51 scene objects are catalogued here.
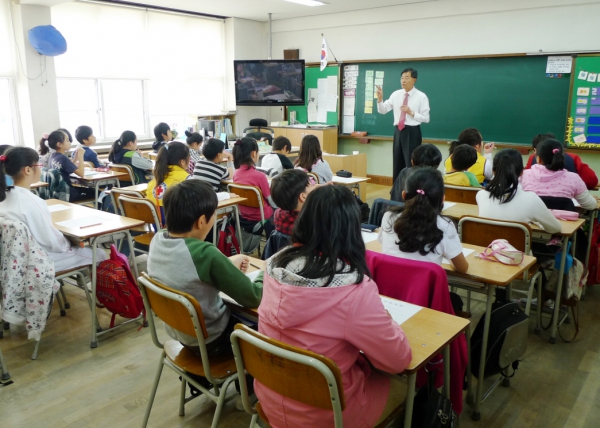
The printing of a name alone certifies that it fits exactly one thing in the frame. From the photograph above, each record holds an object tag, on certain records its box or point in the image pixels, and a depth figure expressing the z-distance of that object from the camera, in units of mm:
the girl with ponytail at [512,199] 2912
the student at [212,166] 4371
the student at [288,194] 2840
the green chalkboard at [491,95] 6512
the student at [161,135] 6492
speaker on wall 9078
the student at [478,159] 4414
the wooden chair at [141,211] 3564
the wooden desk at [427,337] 1535
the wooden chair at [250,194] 4113
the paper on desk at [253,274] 2145
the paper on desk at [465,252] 2444
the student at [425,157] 3645
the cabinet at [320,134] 8453
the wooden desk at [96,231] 3012
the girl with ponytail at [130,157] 5691
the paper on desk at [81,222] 3191
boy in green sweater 1908
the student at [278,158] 5133
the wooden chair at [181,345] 1771
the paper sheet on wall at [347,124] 8656
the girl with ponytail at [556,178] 3477
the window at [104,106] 7266
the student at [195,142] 6148
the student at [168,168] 3889
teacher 6071
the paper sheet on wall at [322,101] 8781
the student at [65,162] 5074
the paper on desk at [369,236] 2725
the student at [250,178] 4281
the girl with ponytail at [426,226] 2162
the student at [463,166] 3844
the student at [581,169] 4035
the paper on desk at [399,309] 1767
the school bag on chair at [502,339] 2301
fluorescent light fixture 7277
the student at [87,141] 5816
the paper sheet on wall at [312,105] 8961
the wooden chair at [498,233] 2736
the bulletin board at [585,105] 6023
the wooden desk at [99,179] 5136
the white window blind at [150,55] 7125
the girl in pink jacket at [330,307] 1386
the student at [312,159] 4590
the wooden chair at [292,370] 1305
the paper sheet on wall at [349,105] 8500
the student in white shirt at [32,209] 2885
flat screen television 8367
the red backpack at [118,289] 3074
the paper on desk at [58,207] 3652
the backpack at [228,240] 3952
